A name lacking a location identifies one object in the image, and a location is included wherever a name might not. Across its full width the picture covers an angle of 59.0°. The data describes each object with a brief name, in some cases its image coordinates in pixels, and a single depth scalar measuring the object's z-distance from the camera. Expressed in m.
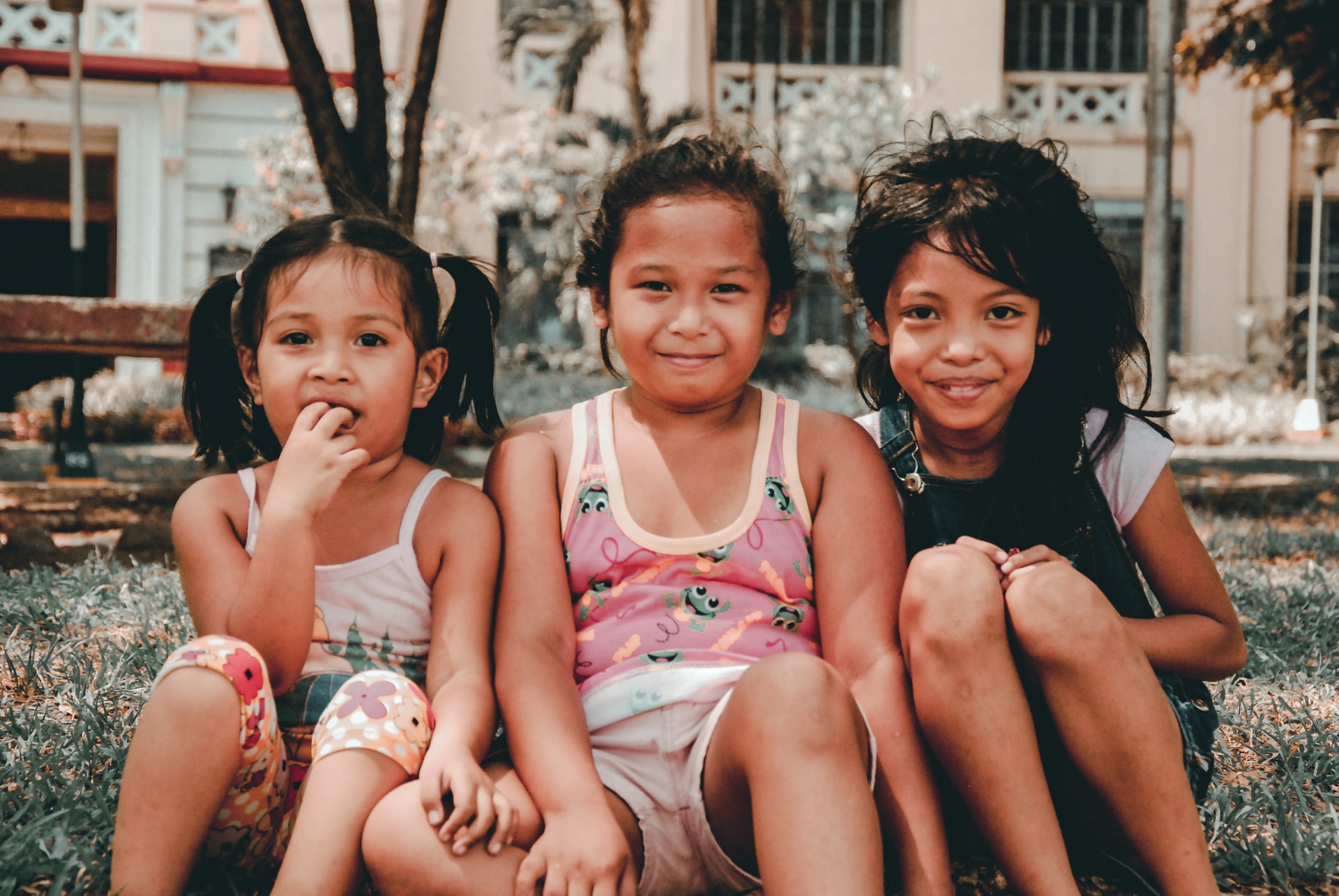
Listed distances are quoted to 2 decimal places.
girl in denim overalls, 1.57
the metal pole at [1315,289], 10.81
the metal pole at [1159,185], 7.29
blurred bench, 4.57
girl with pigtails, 1.47
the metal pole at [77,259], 6.51
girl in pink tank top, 1.46
